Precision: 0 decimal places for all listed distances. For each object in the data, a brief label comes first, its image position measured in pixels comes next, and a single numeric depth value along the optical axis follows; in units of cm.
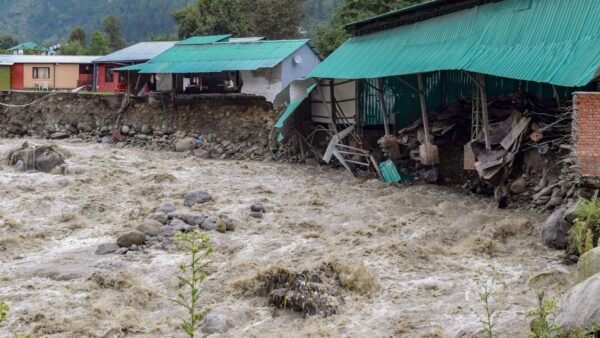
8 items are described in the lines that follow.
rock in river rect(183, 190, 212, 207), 1908
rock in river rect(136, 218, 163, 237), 1541
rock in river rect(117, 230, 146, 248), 1470
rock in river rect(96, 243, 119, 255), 1443
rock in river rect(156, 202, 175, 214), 1784
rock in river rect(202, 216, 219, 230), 1622
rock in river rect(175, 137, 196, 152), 3056
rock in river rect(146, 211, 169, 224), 1669
